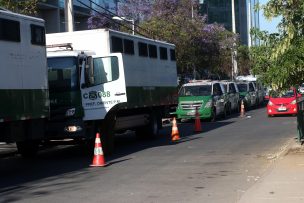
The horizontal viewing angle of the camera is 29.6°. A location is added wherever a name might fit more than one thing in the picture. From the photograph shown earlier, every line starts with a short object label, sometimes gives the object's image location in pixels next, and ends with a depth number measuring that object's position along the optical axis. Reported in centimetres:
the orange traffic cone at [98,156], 1305
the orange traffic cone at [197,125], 2249
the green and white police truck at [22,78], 1202
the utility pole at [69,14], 2111
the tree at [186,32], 3594
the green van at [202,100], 2934
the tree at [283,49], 1197
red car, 3011
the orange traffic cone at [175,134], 1902
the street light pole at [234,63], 5394
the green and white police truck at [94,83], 1484
